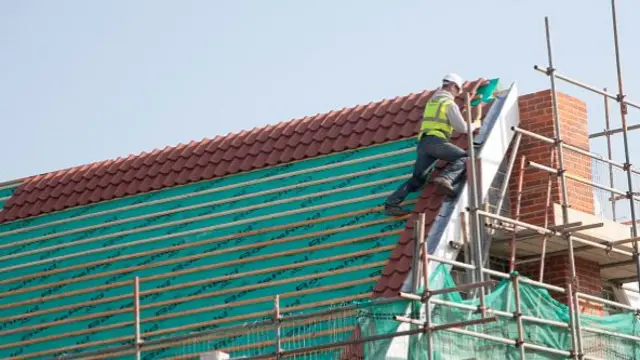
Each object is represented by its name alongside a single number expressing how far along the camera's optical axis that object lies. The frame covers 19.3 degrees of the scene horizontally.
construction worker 22.88
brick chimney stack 24.00
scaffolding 20.81
